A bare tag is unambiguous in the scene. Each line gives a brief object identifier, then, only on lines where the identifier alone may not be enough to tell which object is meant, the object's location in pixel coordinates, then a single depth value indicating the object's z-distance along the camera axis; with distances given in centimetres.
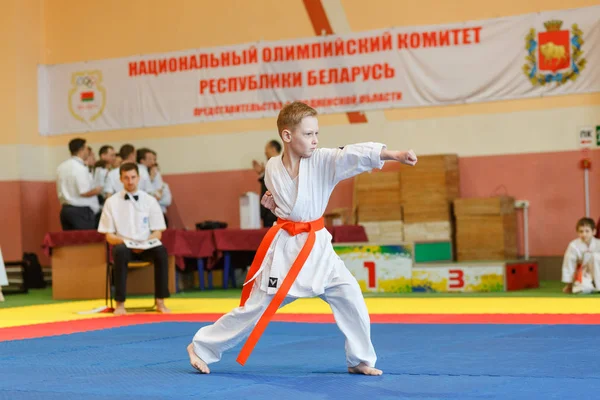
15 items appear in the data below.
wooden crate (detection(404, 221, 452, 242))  1124
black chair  838
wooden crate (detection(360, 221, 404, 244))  1142
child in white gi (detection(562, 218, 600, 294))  905
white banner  1127
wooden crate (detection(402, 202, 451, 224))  1127
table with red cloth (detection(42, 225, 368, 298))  1027
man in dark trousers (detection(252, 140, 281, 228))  1088
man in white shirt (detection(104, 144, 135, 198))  1170
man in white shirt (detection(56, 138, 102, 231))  1141
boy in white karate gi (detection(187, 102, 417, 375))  421
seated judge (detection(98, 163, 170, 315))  819
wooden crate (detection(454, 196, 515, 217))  1081
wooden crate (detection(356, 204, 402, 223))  1147
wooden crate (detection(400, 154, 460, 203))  1130
